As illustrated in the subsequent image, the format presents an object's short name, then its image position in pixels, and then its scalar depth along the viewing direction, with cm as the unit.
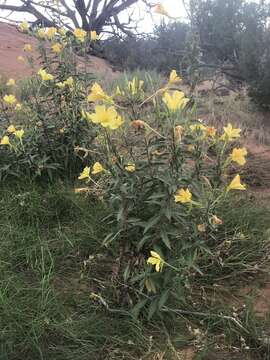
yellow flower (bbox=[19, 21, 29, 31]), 344
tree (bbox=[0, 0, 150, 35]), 1180
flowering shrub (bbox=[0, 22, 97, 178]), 336
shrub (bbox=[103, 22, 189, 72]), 971
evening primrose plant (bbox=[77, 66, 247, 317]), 211
